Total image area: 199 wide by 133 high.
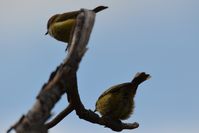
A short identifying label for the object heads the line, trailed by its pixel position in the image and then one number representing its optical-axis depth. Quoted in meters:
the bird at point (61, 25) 7.16
